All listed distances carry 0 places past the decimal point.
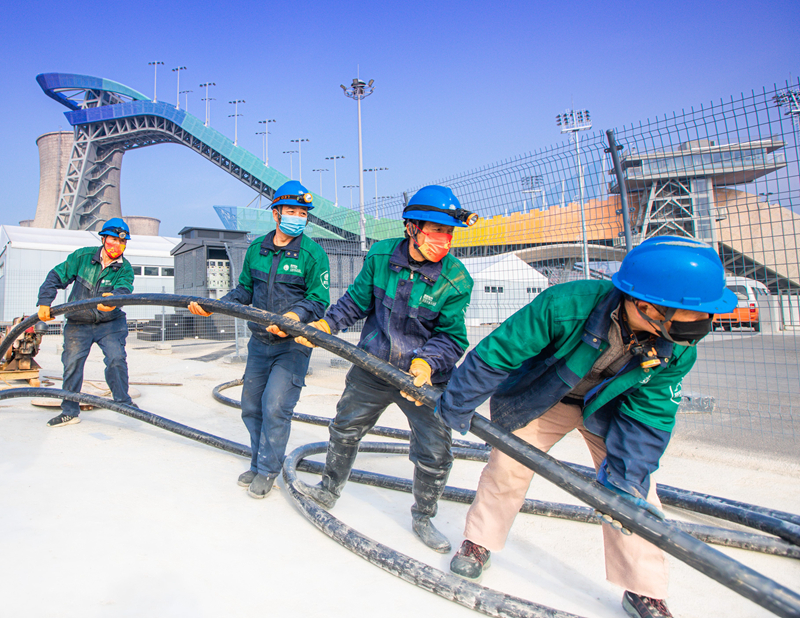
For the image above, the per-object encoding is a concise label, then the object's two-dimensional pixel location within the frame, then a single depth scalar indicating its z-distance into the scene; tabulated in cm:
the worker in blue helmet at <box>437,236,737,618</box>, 161
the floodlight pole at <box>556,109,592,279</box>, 3256
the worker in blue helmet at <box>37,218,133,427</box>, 452
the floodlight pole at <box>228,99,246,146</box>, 4125
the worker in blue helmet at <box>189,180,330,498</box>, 305
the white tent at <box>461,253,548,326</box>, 634
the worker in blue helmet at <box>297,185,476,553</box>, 240
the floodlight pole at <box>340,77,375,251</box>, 2462
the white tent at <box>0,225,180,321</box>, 1678
